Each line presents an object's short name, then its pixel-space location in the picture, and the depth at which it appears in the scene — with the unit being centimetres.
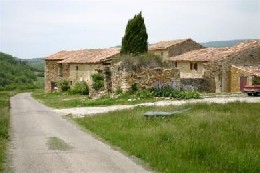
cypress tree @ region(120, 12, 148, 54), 4275
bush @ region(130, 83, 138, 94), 3294
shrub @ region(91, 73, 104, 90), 4003
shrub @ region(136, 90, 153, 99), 3076
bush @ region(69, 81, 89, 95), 5078
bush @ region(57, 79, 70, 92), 5775
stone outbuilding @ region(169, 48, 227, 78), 4603
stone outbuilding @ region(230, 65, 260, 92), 3906
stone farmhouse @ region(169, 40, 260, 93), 4088
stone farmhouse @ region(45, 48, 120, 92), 5241
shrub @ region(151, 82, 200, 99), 3097
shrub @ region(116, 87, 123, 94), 3331
